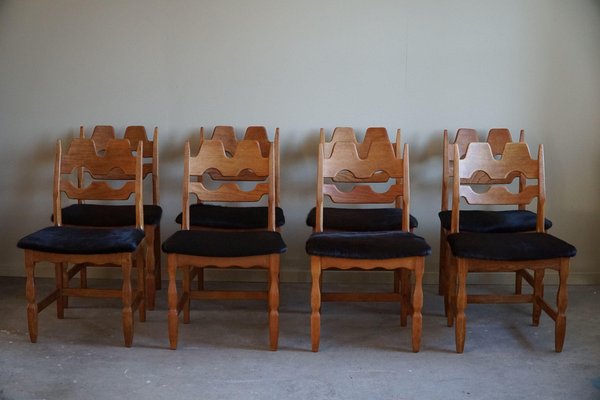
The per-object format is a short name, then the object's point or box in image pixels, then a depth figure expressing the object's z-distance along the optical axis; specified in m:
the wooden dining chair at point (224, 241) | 3.43
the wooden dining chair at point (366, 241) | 3.41
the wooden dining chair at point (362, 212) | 3.95
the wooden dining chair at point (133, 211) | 4.02
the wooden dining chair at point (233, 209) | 4.01
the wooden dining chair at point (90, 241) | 3.48
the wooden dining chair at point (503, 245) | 3.41
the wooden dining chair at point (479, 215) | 3.95
